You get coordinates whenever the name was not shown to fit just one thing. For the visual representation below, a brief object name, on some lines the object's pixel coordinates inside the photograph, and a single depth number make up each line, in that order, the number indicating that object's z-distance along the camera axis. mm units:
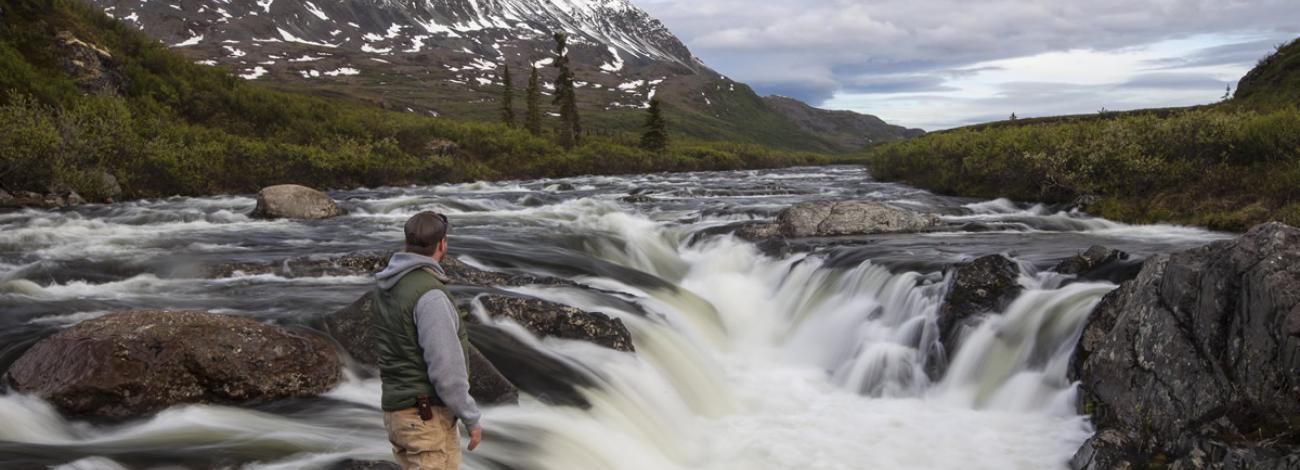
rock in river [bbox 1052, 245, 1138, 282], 13133
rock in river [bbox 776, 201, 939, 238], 21734
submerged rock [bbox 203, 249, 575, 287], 15422
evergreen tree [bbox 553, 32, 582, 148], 71569
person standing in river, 5242
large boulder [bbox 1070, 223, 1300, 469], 6836
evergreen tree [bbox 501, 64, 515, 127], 84562
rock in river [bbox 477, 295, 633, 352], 12188
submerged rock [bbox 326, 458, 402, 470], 7090
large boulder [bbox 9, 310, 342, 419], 8211
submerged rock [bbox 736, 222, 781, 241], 22195
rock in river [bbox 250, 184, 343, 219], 25697
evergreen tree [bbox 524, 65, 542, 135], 76688
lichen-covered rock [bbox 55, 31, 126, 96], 39031
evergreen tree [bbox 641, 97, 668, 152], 81375
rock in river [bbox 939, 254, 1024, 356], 12984
